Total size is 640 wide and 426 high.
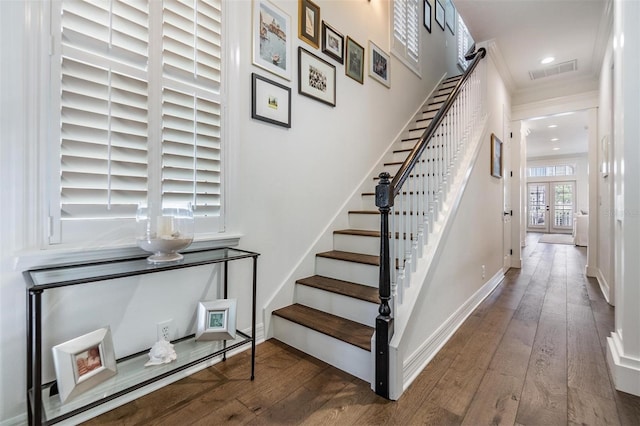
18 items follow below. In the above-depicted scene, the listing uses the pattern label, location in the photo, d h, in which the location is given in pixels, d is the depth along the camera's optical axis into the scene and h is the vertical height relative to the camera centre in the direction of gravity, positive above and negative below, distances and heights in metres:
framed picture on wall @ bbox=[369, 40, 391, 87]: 3.20 +1.67
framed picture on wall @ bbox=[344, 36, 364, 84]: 2.89 +1.52
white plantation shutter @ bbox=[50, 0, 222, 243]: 1.36 +0.55
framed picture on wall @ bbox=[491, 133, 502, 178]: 3.66 +0.76
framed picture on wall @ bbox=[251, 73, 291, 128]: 2.07 +0.81
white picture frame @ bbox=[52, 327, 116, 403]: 1.21 -0.65
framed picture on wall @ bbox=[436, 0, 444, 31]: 4.91 +3.37
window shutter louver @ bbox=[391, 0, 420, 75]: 3.66 +2.37
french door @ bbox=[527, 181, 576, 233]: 10.57 +0.37
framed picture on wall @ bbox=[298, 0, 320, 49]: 2.39 +1.58
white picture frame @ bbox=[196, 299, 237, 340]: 1.73 -0.63
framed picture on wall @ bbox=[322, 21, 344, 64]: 2.61 +1.54
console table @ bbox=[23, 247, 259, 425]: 1.08 -0.71
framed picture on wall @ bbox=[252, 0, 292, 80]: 2.07 +1.27
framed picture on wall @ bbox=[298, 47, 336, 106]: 2.41 +1.16
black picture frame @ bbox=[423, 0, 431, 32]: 4.46 +3.03
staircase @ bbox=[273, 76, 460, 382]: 1.81 -0.65
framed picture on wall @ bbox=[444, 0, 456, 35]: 5.32 +3.63
